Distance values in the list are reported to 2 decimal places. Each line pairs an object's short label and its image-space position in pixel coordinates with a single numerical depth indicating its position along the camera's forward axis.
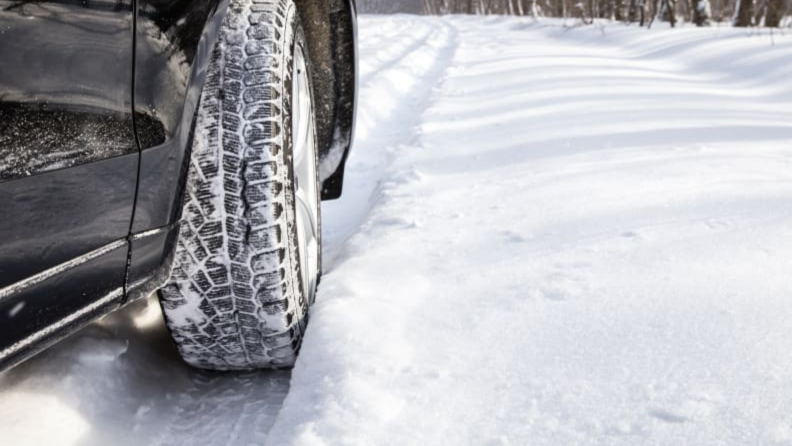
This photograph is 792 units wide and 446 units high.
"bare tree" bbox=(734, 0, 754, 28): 11.62
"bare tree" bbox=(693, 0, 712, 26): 12.65
